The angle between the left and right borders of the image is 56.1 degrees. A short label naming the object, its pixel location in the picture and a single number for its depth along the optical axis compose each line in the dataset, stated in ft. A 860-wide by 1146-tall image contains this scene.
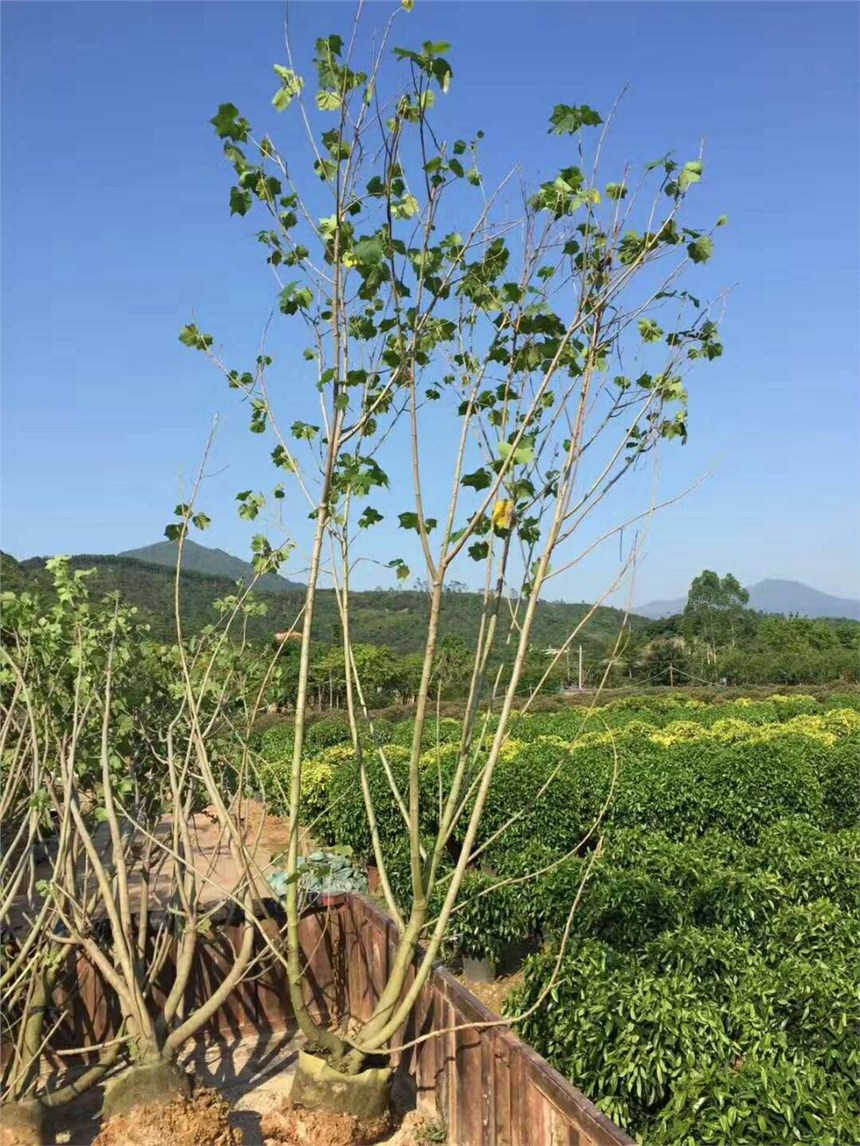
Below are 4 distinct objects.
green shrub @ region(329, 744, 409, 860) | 32.99
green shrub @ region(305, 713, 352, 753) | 63.31
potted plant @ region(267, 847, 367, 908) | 13.25
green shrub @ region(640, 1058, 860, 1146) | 9.85
